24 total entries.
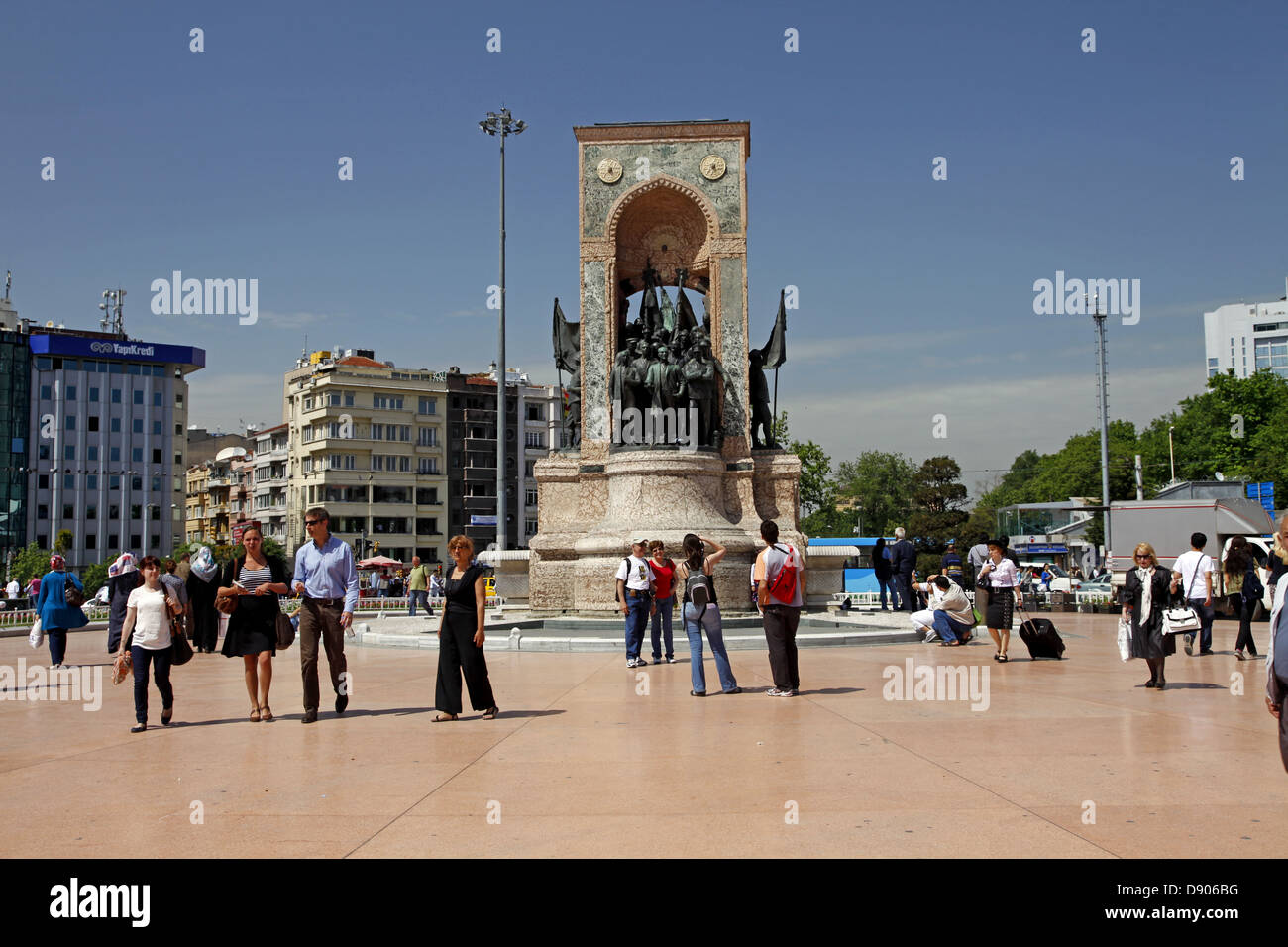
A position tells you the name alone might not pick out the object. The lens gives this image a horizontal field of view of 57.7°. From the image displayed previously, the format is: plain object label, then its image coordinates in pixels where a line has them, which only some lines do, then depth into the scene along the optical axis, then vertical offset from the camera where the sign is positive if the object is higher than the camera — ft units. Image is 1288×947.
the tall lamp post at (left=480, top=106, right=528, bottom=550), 116.06 +19.28
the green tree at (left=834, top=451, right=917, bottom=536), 322.55 +13.55
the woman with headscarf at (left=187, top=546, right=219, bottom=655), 59.67 -3.06
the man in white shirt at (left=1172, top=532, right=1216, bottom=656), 51.06 -1.81
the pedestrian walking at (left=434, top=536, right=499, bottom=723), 33.14 -2.96
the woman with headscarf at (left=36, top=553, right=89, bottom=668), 48.11 -2.66
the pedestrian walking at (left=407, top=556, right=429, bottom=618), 97.09 -3.70
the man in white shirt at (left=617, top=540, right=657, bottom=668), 48.62 -2.41
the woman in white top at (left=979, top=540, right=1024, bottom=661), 49.80 -2.44
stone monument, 73.92 +10.21
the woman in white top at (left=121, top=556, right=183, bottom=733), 33.06 -2.60
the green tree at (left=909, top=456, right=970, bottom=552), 315.17 +11.13
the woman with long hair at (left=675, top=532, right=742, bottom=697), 39.11 -2.62
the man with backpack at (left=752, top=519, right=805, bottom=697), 38.19 -2.13
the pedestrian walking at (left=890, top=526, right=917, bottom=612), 78.12 -1.88
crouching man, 59.06 -3.98
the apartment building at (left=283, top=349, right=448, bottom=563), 302.66 +22.76
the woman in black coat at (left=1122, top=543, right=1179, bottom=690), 39.42 -2.60
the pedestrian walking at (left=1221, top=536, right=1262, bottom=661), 53.01 -2.38
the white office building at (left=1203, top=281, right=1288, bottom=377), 645.10 +102.56
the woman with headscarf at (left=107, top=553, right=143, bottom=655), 47.22 -1.80
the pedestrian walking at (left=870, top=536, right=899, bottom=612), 82.69 -2.09
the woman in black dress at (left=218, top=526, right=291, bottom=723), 33.32 -2.29
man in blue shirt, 33.94 -1.46
